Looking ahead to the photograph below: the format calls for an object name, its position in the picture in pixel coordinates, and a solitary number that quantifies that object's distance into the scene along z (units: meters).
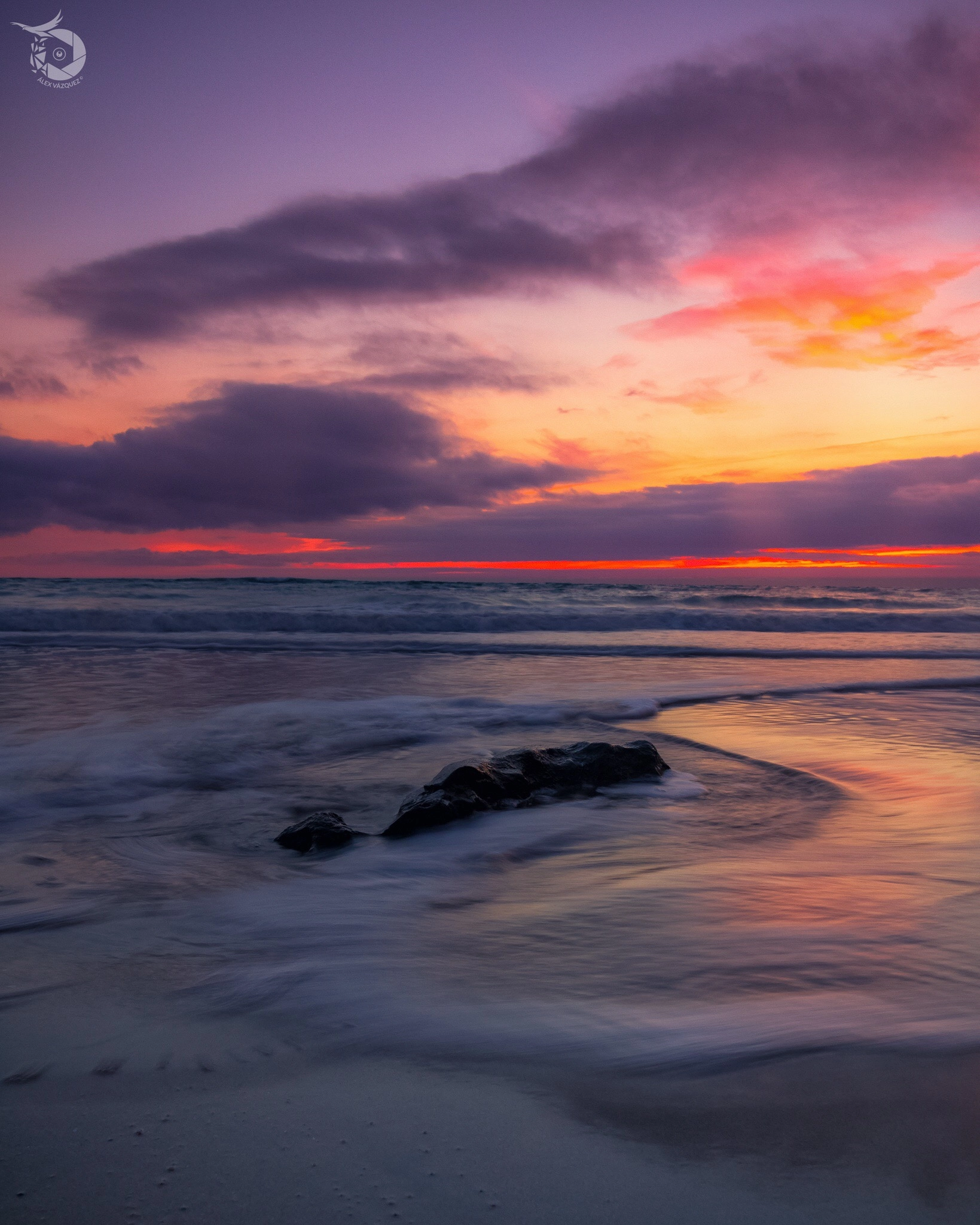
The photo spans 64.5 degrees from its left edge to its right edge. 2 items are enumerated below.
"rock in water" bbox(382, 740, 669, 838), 3.36
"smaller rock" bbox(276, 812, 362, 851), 3.11
